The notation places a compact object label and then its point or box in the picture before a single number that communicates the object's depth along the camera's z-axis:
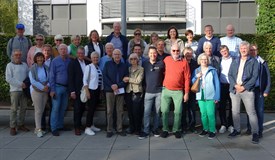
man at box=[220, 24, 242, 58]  8.55
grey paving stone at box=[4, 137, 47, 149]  7.31
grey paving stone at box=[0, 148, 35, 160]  6.52
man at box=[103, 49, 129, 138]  7.95
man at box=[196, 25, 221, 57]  8.57
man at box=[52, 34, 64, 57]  8.88
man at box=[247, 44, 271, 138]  7.71
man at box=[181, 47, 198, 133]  8.13
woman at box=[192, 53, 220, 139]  7.79
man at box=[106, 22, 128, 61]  9.14
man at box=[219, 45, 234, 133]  8.09
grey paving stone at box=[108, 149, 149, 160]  6.40
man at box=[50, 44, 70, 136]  8.13
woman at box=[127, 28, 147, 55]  8.99
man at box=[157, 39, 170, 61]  8.02
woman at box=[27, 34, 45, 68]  8.84
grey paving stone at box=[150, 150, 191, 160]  6.38
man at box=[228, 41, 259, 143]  7.55
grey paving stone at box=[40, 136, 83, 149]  7.27
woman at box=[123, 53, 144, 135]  7.95
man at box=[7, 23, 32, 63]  9.06
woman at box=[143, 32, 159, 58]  8.61
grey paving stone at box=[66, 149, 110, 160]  6.43
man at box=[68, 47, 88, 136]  8.09
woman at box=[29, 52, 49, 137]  8.08
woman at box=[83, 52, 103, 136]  8.08
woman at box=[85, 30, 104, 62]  8.97
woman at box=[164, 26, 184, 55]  8.63
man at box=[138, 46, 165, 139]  7.86
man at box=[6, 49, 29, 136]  8.23
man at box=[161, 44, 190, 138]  7.71
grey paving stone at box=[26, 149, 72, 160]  6.46
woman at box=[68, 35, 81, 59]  8.98
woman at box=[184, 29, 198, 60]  8.78
